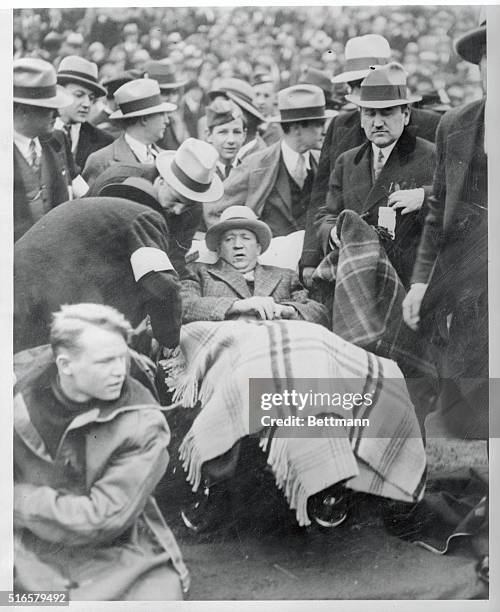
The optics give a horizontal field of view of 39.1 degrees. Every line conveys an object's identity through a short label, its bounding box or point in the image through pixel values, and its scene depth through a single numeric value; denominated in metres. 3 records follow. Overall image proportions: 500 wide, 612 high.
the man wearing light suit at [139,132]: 2.59
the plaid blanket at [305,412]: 2.51
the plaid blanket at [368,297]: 2.57
